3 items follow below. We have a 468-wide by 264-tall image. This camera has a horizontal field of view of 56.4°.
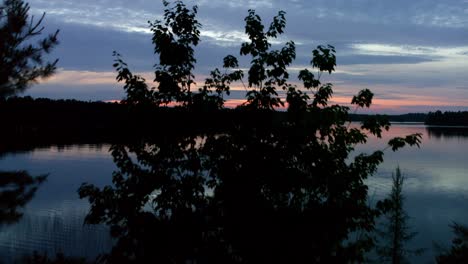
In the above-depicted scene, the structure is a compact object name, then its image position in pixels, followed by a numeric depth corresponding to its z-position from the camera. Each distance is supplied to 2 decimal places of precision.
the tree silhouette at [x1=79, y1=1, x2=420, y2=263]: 10.65
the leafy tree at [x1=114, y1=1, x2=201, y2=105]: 12.12
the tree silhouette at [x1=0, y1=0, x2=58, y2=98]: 12.09
